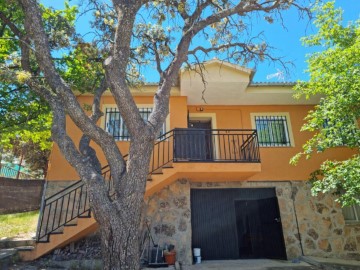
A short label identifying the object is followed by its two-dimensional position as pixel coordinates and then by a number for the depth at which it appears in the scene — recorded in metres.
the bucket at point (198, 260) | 8.07
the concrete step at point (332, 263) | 7.30
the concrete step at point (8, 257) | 5.91
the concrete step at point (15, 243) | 7.28
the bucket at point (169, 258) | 7.24
